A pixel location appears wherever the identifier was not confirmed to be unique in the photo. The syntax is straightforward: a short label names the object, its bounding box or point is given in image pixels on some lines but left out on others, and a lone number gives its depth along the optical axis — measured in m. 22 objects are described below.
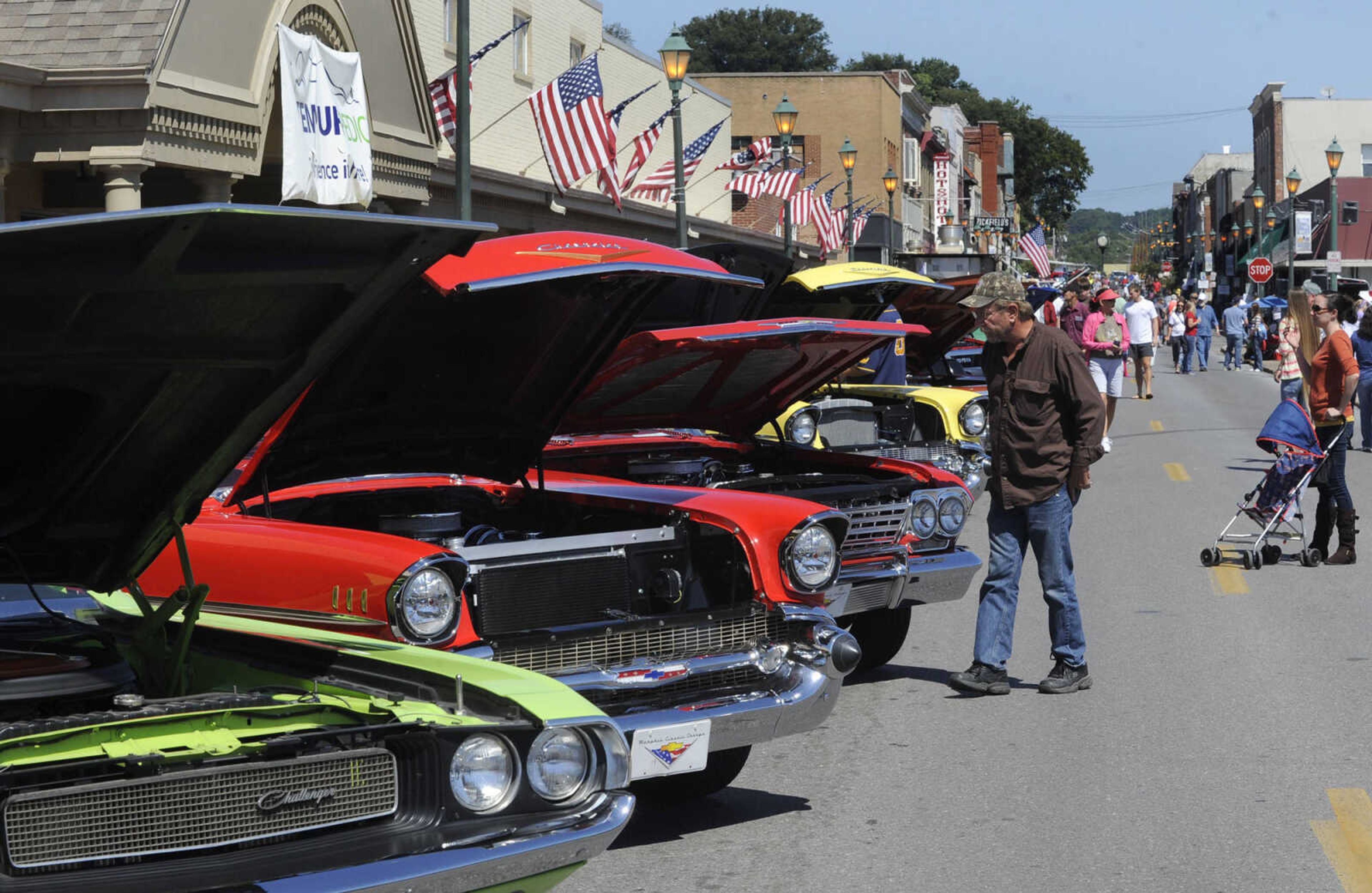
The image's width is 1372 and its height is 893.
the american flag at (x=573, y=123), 20.16
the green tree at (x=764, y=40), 101.81
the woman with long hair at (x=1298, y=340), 11.76
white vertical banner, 18.03
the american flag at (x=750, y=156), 34.41
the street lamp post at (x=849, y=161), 37.97
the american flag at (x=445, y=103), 20.75
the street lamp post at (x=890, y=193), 46.44
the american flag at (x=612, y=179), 21.83
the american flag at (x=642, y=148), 25.06
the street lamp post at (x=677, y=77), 20.91
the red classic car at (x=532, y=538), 5.46
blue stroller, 11.42
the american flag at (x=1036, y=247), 42.56
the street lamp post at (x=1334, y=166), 45.81
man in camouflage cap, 7.86
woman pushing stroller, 11.50
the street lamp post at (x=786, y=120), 28.06
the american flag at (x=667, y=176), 26.80
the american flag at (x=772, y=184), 30.06
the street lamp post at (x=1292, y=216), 46.62
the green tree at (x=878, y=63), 110.00
